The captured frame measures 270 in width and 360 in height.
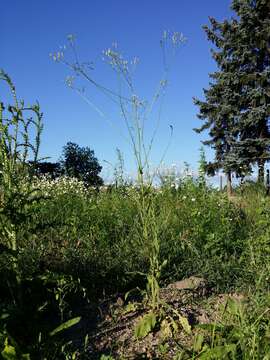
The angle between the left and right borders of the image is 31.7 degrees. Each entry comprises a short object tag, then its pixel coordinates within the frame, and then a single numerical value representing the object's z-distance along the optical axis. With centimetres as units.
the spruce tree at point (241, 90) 2445
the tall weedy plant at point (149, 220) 331
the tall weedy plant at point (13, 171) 317
